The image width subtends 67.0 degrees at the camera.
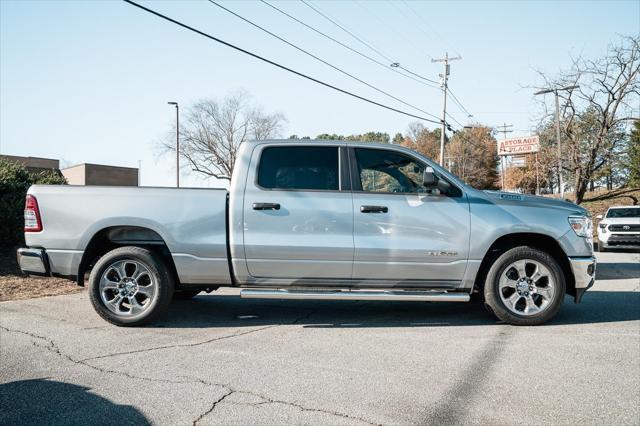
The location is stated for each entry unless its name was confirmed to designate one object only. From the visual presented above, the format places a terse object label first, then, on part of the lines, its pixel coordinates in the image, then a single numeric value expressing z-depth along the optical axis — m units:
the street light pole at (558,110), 27.24
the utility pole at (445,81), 30.94
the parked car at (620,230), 16.98
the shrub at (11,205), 9.72
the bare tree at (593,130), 27.84
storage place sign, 47.62
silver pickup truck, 5.30
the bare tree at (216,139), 48.88
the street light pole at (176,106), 35.63
